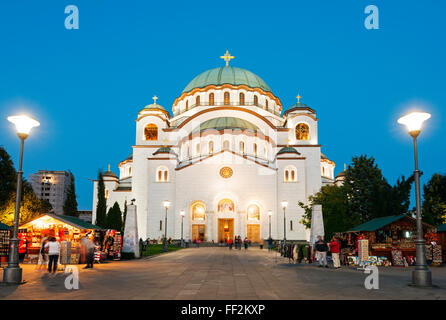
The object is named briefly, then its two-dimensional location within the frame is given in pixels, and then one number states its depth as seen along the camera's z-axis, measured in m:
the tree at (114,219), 34.78
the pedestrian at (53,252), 14.90
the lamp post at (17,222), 11.05
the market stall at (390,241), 18.45
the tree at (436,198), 32.83
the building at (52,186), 128.12
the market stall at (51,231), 19.81
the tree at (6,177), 32.19
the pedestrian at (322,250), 17.65
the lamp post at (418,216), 10.74
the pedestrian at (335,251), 17.17
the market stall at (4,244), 19.59
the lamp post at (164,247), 31.96
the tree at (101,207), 40.06
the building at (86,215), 117.12
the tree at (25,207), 31.89
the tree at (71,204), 48.12
